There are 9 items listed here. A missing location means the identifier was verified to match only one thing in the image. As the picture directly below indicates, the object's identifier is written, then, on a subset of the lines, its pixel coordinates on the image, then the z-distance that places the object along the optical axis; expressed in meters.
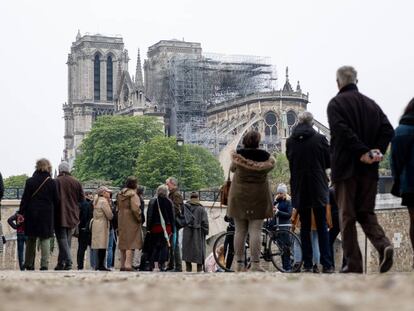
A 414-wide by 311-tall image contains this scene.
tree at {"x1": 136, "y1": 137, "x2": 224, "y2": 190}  100.69
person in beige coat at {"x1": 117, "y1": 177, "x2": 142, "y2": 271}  19.44
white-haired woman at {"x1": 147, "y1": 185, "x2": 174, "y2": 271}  20.11
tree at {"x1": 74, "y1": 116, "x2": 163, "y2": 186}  112.38
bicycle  17.25
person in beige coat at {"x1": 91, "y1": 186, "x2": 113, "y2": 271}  20.78
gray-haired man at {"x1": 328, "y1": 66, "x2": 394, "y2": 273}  13.10
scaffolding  143.75
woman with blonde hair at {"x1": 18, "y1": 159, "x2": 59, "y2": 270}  18.84
